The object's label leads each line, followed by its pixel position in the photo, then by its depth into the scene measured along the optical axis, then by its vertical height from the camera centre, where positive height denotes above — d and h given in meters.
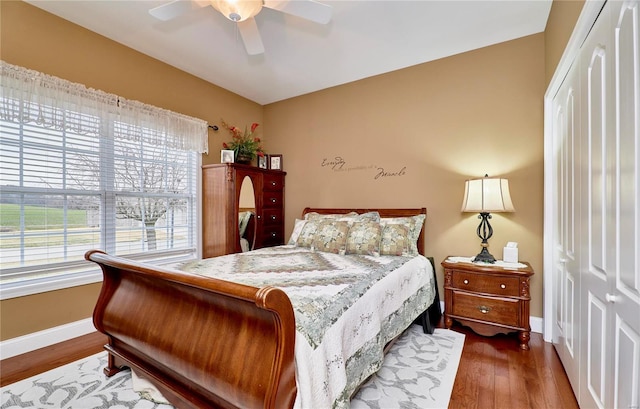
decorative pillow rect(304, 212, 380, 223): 3.24 -0.15
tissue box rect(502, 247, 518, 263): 2.70 -0.47
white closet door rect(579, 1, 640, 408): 1.06 -0.03
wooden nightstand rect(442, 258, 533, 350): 2.44 -0.82
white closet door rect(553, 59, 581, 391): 1.80 -0.16
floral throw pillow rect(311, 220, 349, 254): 2.91 -0.34
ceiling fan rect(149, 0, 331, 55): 1.84 +1.29
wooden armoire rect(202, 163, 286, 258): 3.52 -0.03
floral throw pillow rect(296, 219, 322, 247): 3.12 -0.33
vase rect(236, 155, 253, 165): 3.92 +0.60
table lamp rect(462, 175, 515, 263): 2.58 +0.05
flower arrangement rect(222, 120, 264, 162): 3.93 +0.80
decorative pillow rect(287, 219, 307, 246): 3.35 -0.31
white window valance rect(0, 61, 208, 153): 2.30 +0.87
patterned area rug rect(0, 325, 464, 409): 1.73 -1.18
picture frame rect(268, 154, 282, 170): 4.34 +0.62
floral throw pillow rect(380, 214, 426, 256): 2.94 -0.21
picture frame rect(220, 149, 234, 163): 3.80 +0.61
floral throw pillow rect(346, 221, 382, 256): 2.81 -0.34
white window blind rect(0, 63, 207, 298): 2.36 +0.16
